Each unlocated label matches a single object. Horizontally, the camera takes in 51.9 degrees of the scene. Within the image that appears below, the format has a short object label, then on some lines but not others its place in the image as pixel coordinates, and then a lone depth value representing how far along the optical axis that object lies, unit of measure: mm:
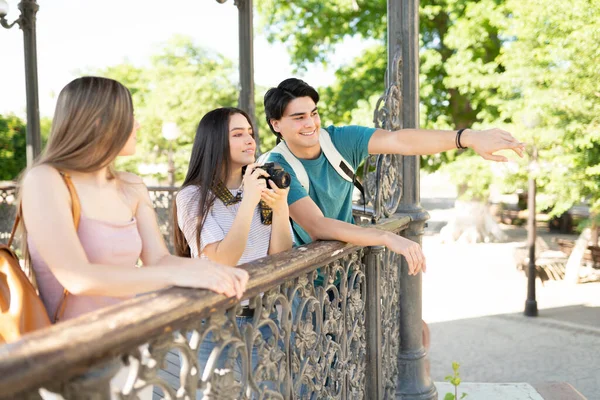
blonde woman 1627
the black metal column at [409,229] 4043
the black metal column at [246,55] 6848
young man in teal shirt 2662
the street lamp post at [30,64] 7617
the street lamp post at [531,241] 12516
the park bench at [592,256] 15508
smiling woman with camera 2520
